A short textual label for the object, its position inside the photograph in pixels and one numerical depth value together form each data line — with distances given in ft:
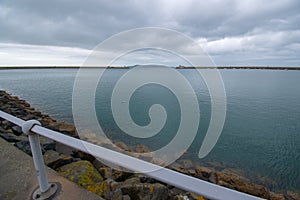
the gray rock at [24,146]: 11.49
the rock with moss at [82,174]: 9.90
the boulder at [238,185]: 20.39
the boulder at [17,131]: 18.66
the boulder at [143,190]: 9.73
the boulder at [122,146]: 31.09
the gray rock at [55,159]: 11.06
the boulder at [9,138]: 13.71
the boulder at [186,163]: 28.38
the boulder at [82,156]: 15.14
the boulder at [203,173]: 25.26
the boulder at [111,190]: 8.95
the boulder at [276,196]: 21.53
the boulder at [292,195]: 22.36
